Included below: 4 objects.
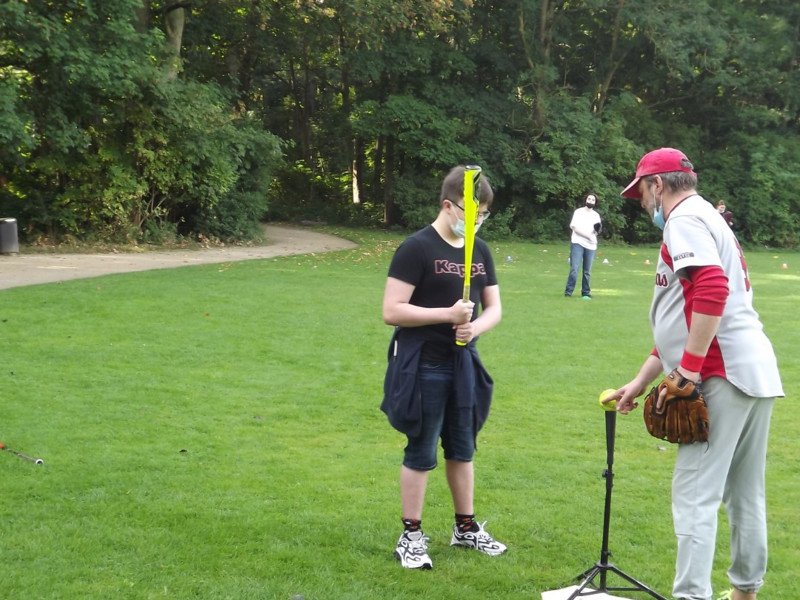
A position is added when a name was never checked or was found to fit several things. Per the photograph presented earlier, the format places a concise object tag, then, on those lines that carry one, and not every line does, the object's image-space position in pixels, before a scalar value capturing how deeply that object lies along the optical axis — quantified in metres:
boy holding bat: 4.55
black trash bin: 20.81
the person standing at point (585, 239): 16.42
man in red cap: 3.59
